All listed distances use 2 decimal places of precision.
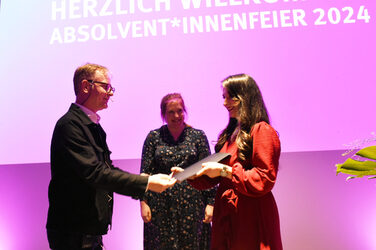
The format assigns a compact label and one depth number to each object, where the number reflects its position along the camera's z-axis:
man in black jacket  1.44
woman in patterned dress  2.34
